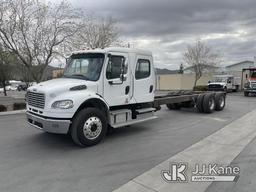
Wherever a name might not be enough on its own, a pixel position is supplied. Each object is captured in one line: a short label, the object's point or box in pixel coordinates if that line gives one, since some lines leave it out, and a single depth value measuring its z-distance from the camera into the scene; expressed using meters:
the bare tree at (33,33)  11.93
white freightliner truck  4.74
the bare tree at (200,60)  32.56
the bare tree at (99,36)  17.56
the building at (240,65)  48.57
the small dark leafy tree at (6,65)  13.65
